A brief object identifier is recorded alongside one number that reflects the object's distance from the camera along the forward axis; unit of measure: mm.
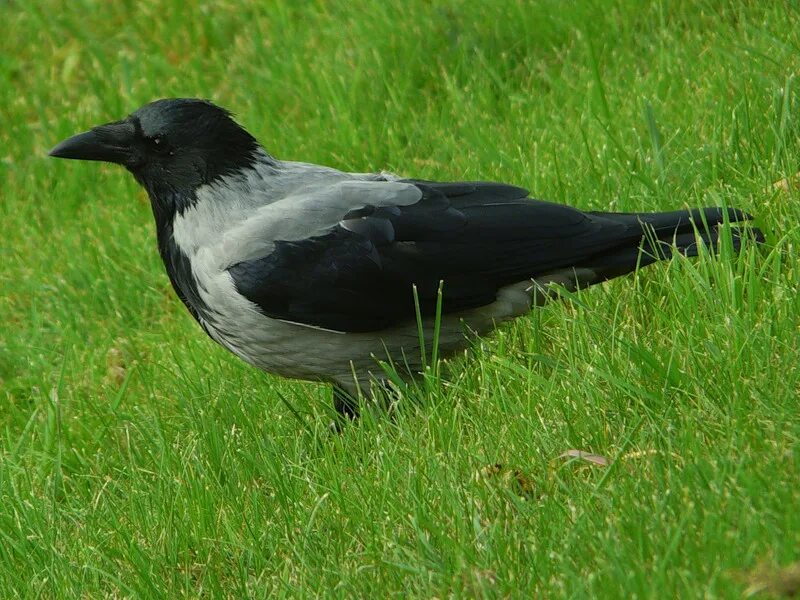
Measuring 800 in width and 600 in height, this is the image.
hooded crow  8703
